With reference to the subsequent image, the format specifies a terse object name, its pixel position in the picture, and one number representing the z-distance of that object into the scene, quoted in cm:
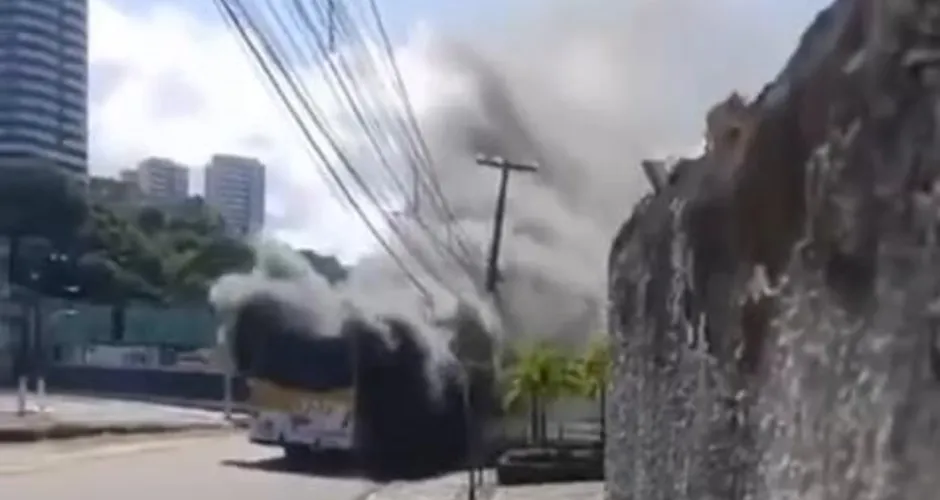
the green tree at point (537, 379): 2808
